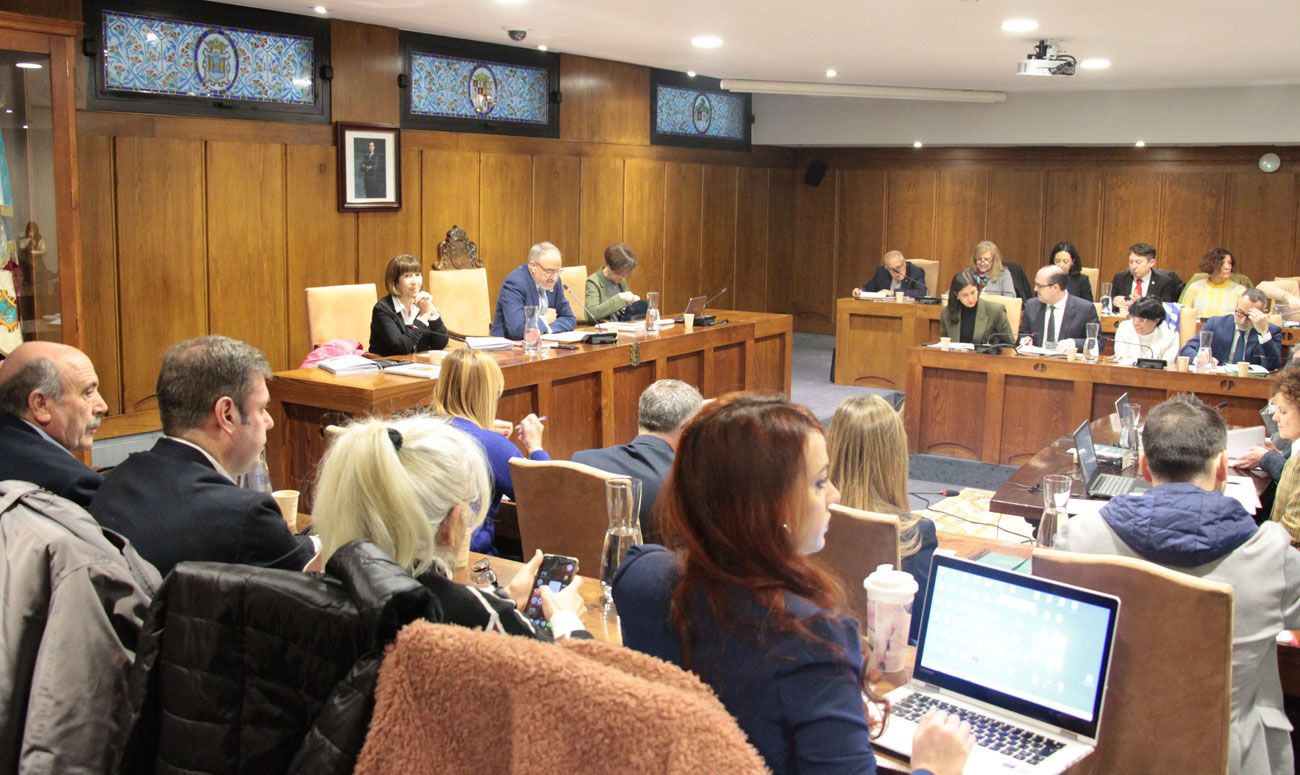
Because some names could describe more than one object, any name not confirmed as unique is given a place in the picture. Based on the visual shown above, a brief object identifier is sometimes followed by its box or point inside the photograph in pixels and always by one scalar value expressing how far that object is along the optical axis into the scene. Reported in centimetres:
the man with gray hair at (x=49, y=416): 263
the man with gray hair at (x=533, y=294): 670
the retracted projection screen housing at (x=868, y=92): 1019
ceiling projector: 743
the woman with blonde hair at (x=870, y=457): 302
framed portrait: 725
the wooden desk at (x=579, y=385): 494
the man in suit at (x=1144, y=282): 902
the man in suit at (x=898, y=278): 986
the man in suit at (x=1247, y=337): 632
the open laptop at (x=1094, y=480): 422
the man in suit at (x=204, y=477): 218
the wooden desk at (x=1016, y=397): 615
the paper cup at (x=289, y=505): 305
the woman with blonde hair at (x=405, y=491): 183
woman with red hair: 144
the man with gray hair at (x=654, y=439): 340
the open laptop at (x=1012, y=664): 206
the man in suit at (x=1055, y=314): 728
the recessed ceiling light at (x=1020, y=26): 658
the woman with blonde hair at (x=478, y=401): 369
